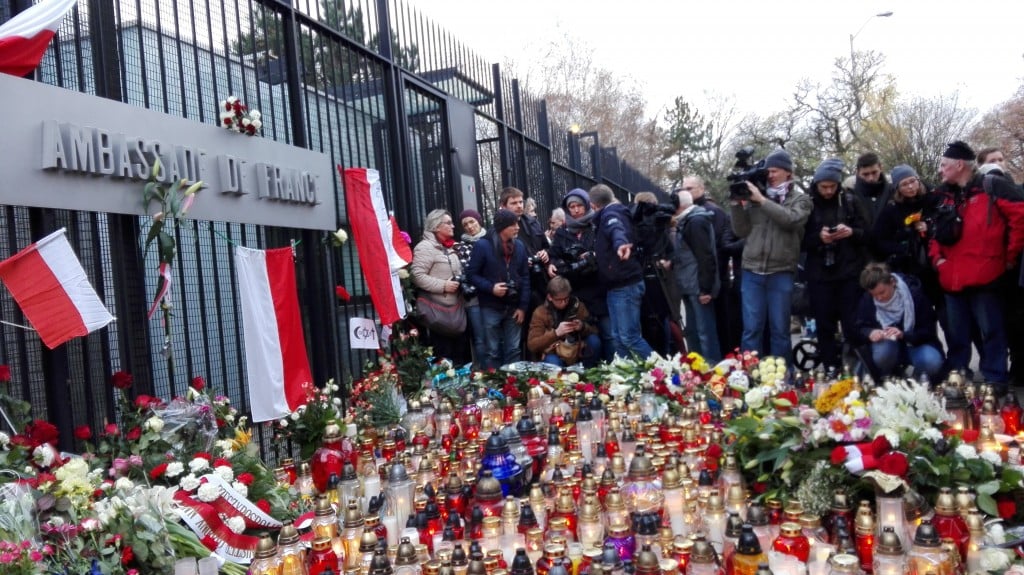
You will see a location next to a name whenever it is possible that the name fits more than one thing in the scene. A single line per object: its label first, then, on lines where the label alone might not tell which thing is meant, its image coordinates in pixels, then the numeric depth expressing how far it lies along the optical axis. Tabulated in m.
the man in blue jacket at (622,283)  6.46
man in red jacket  5.30
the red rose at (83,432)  3.28
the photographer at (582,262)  6.72
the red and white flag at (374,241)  5.76
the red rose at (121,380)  3.45
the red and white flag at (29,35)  3.13
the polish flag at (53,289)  3.18
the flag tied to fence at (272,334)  4.46
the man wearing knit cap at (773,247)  5.87
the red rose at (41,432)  3.07
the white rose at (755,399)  3.80
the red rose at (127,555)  2.58
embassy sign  3.22
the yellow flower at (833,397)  3.39
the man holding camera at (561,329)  6.52
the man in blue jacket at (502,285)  6.53
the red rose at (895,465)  2.68
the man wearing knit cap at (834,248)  5.93
